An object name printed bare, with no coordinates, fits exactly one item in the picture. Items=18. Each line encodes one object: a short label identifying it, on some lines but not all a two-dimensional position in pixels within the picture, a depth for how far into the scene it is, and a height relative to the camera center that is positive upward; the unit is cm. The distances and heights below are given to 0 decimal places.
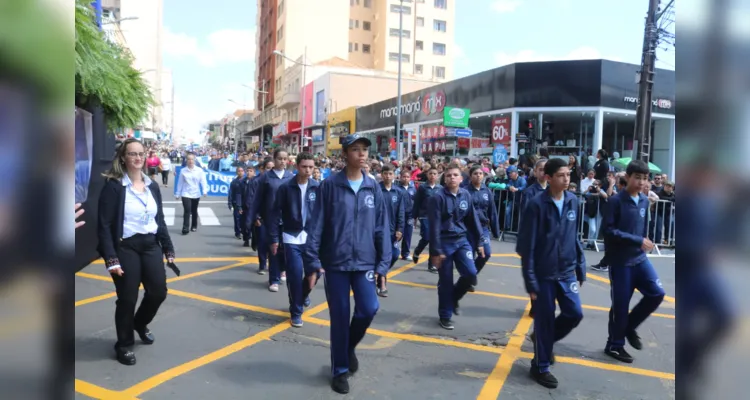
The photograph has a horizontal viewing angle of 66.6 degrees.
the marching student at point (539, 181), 695 +0
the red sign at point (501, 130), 2428 +213
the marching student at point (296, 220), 595 -52
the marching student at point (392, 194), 868 -28
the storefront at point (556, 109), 2277 +300
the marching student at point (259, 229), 839 -86
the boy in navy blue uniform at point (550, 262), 443 -63
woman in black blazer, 449 -55
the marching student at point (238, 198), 1201 -56
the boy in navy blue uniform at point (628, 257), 496 -65
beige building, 6550 +1667
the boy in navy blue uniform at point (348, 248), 430 -56
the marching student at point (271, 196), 735 -30
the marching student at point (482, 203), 781 -34
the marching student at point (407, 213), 1042 -67
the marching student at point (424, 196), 888 -29
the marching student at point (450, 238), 605 -65
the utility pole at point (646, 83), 1158 +220
